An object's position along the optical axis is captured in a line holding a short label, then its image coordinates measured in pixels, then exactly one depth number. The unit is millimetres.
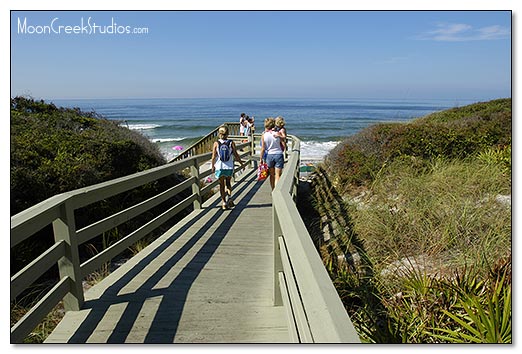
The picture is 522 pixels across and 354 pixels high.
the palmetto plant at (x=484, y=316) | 2789
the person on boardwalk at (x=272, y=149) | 6809
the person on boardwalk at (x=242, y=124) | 17517
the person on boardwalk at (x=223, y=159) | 6438
